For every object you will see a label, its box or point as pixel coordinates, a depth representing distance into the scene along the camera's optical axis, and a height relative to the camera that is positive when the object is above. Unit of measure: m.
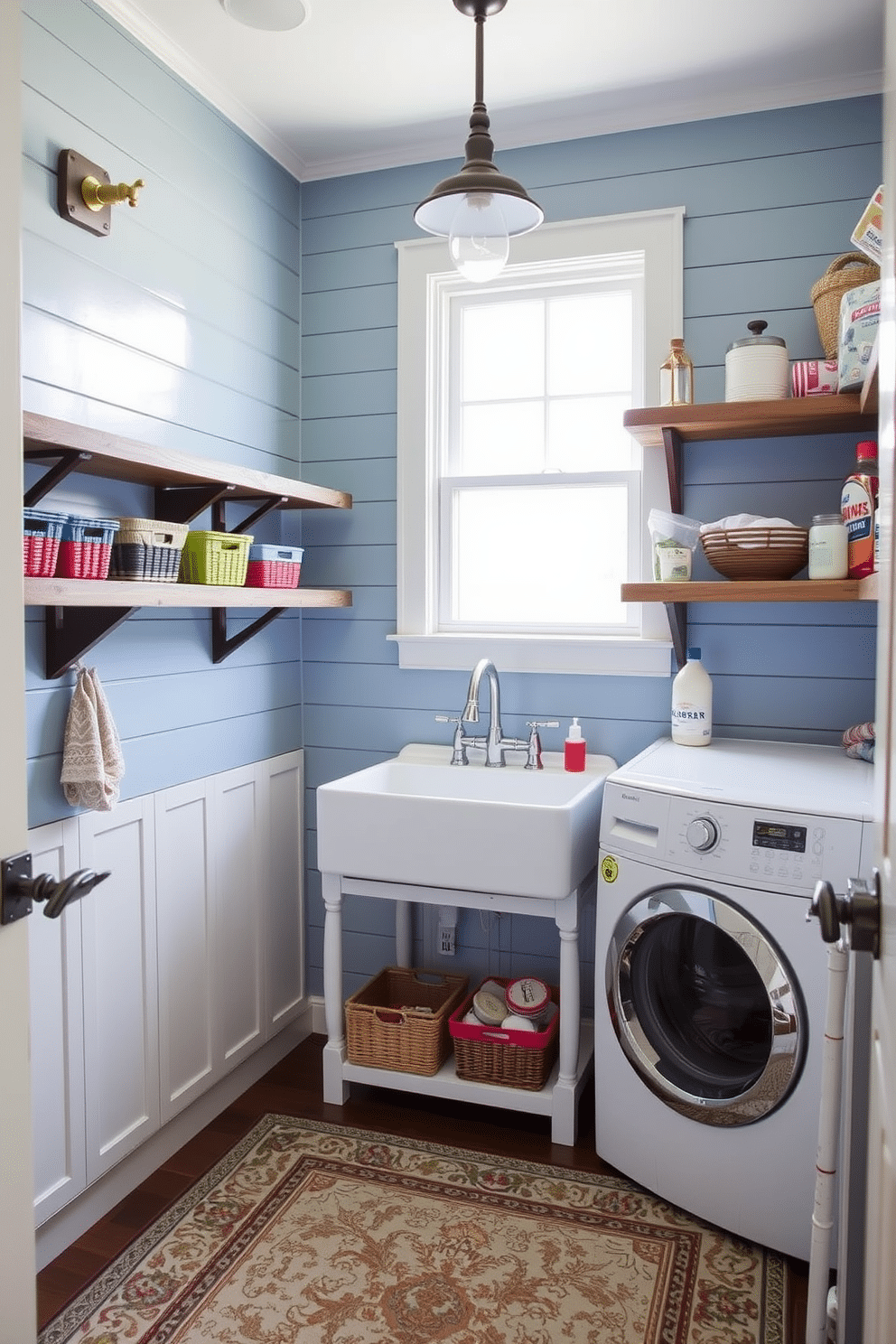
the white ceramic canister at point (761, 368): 2.34 +0.63
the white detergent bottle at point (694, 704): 2.54 -0.20
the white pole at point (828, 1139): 1.43 -0.77
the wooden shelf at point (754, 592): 2.18 +0.09
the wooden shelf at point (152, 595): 1.69 +0.07
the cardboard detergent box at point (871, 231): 1.97 +0.82
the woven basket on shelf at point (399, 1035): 2.54 -1.07
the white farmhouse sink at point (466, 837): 2.29 -0.51
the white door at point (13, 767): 1.08 -0.16
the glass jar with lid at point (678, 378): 2.43 +0.63
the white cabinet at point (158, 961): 2.00 -0.81
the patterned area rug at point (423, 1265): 1.83 -1.29
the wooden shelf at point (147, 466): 1.71 +0.33
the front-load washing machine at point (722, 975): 1.90 -0.74
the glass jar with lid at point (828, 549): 2.24 +0.19
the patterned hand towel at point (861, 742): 2.33 -0.27
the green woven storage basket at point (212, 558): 2.24 +0.16
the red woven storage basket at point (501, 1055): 2.47 -1.09
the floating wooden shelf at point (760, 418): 2.22 +0.50
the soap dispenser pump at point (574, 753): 2.68 -0.34
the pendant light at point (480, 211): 1.72 +0.77
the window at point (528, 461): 2.76 +0.49
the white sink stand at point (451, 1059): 2.39 -1.07
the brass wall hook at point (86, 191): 1.97 +0.89
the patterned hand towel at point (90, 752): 1.95 -0.25
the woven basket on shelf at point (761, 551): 2.31 +0.19
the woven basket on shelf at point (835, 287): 2.27 +0.81
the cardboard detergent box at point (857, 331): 2.05 +0.64
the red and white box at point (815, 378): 2.32 +0.60
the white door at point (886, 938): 0.80 -0.26
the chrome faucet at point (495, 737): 2.73 -0.31
